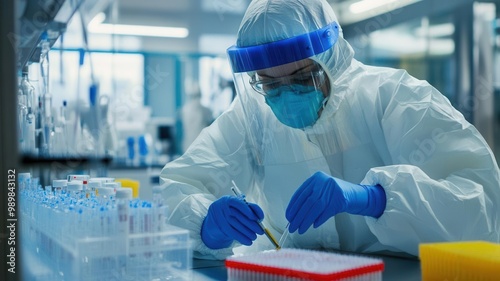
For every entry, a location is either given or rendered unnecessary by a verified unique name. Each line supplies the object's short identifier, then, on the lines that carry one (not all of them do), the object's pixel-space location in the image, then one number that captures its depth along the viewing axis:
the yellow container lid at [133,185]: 2.34
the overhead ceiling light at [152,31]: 6.84
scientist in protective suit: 1.42
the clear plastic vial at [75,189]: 1.42
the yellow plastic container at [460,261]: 1.03
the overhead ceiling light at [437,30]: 4.67
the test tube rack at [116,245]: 1.06
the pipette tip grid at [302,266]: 1.00
